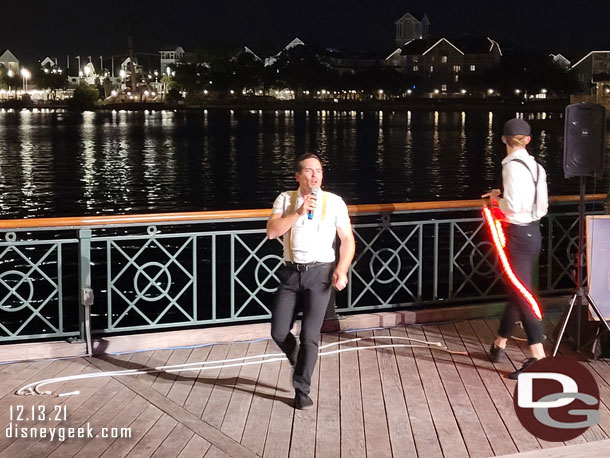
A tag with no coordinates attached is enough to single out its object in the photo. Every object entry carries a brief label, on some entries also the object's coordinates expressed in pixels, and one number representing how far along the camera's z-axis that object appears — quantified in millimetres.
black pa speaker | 7109
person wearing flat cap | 6703
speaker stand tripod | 7121
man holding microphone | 5938
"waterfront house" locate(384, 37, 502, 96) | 172500
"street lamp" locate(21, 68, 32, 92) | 182625
